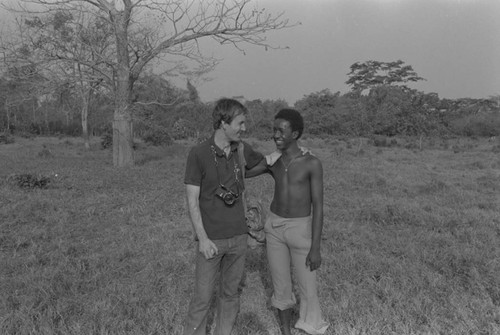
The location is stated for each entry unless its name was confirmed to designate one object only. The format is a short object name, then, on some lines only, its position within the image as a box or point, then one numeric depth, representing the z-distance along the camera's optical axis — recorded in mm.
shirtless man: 2336
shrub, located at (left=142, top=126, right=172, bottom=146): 18797
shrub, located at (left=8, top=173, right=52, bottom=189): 7219
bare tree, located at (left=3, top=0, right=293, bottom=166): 10203
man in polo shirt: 2148
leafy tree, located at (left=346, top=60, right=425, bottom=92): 42031
